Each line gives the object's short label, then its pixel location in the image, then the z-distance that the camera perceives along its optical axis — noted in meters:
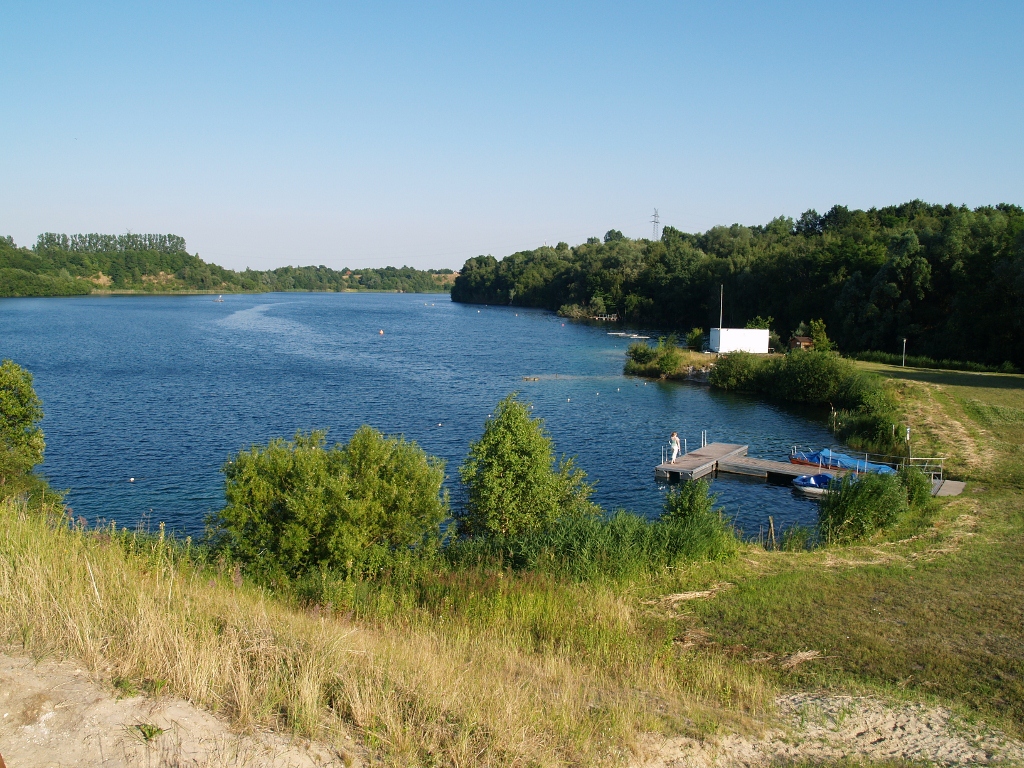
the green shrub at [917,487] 23.95
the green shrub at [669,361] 62.47
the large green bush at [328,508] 15.84
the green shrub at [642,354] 64.44
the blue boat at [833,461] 31.08
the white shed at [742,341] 67.38
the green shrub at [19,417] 23.44
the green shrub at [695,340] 76.75
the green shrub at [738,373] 57.22
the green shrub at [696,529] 17.12
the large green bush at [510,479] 21.31
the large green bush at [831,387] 38.66
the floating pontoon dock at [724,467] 33.00
